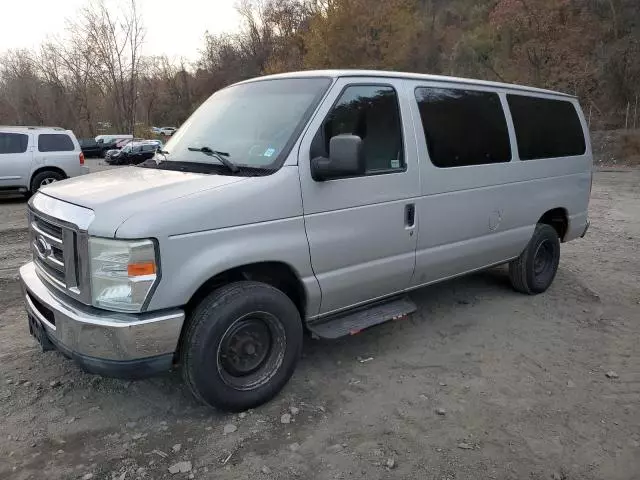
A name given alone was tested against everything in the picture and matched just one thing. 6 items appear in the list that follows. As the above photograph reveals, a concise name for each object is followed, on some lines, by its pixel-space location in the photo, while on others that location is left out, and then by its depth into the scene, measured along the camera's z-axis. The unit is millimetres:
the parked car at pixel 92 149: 35688
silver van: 2852
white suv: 12445
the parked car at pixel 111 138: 35650
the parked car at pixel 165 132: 43669
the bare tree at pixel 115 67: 34188
